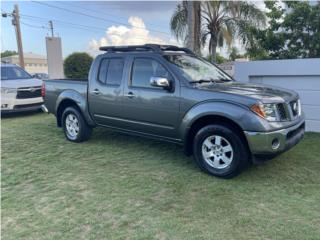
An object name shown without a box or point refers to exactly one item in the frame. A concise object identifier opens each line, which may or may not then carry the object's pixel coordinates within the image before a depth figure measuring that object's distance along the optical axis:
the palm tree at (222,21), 14.53
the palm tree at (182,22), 13.93
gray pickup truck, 4.41
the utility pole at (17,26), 26.64
